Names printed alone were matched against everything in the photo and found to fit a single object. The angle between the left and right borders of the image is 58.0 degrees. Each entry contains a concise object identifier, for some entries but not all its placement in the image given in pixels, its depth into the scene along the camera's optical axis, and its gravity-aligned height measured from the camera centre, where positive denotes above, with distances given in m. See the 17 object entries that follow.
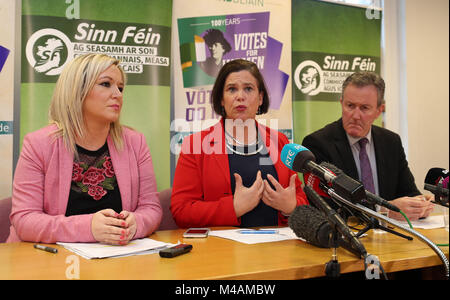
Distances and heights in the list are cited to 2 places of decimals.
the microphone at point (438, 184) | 1.33 -0.10
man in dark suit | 2.58 +0.07
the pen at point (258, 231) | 1.90 -0.35
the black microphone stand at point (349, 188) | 1.15 -0.09
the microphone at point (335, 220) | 1.24 -0.20
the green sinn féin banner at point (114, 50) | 2.97 +0.83
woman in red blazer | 2.14 -0.06
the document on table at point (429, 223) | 2.11 -0.36
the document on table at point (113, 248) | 1.49 -0.35
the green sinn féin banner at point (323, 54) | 3.91 +1.02
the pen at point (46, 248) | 1.55 -0.35
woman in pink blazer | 1.76 -0.05
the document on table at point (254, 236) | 1.74 -0.36
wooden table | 1.27 -0.36
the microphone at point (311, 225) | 1.54 -0.27
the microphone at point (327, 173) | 1.16 -0.05
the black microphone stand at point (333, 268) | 1.27 -0.35
